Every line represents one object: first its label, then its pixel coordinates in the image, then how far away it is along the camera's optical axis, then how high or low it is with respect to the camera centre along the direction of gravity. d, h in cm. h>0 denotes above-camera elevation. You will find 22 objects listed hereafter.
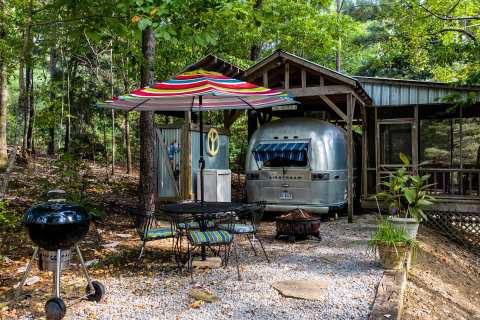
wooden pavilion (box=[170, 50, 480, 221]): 991 +153
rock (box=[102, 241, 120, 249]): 681 -133
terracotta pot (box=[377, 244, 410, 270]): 538 -121
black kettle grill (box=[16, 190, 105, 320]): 382 -63
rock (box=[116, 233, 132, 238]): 769 -131
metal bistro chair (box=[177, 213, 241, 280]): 517 -93
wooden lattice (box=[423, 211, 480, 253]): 1039 -160
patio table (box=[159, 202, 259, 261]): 537 -60
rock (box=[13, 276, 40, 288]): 493 -138
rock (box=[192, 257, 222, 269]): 574 -137
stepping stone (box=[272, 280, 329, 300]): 457 -143
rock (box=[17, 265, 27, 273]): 542 -136
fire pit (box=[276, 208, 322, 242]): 743 -111
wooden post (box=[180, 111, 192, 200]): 957 +4
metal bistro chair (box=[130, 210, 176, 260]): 551 -93
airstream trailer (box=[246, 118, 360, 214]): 936 -9
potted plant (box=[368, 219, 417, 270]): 538 -107
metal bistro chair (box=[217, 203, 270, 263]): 585 -90
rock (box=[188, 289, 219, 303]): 446 -143
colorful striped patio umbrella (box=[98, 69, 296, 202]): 536 +95
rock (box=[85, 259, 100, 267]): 576 -136
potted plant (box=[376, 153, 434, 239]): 607 -58
